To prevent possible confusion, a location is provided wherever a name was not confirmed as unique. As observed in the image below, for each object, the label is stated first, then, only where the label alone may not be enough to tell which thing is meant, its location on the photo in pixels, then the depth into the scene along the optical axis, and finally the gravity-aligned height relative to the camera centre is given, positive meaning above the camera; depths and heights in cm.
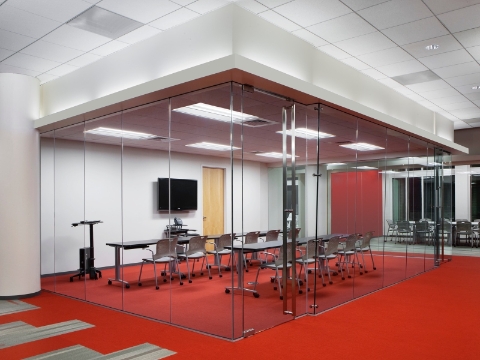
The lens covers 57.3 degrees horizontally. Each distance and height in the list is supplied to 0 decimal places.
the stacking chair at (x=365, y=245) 752 -103
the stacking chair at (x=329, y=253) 694 -109
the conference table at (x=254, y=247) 598 -93
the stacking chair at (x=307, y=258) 612 -102
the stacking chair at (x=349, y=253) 727 -113
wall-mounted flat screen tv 1076 -21
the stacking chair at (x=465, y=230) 1305 -134
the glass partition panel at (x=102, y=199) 689 -22
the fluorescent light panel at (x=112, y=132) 680 +86
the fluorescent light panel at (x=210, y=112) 554 +102
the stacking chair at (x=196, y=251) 743 -115
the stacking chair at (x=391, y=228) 823 -81
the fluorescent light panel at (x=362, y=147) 695 +65
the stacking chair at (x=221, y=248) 790 -116
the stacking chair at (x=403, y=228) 854 -85
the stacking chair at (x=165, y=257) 673 -114
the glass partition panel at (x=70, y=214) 757 -52
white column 688 -2
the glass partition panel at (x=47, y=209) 762 -42
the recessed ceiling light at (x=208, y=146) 891 +86
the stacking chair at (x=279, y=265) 576 -117
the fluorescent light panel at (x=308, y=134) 584 +72
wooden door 1154 -40
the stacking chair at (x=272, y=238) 635 -80
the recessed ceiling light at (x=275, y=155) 584 +44
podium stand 779 -145
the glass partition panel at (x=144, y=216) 623 -58
